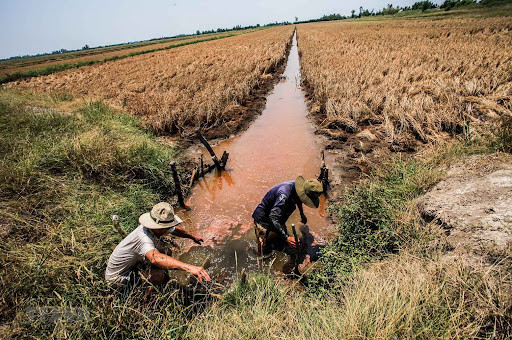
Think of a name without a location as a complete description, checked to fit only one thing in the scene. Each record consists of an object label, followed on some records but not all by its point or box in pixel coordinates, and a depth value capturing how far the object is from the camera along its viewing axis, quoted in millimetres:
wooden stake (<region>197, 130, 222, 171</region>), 6495
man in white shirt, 2697
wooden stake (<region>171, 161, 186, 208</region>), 4941
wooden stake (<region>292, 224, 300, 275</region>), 3266
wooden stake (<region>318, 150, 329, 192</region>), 5520
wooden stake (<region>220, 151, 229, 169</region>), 6793
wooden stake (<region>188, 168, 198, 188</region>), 6007
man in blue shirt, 3382
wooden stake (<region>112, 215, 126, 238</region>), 3018
